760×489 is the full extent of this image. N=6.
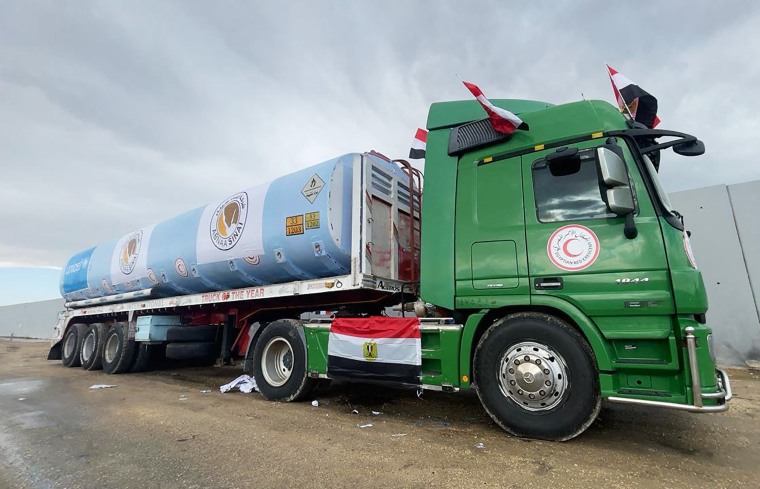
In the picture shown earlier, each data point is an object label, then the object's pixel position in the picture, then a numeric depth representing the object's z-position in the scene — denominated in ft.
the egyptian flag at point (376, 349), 14.23
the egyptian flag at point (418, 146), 18.40
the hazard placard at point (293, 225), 17.46
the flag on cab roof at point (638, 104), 13.57
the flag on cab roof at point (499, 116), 12.91
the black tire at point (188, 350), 26.48
